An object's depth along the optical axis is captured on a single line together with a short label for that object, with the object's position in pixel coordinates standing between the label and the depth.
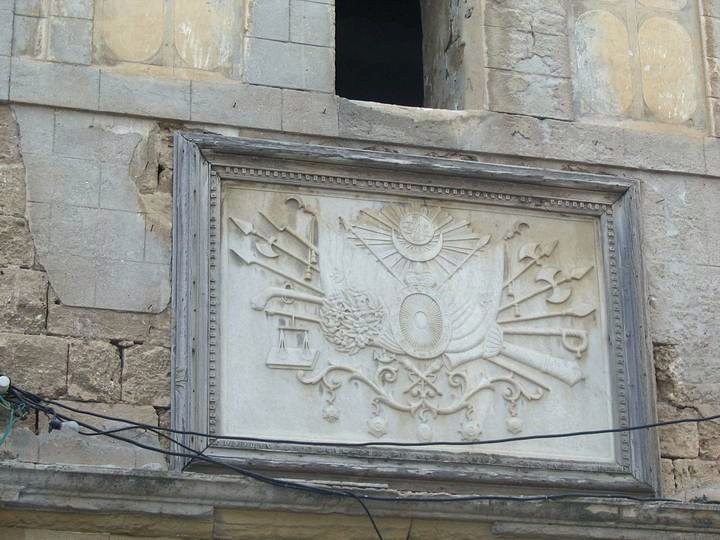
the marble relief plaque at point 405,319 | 13.34
